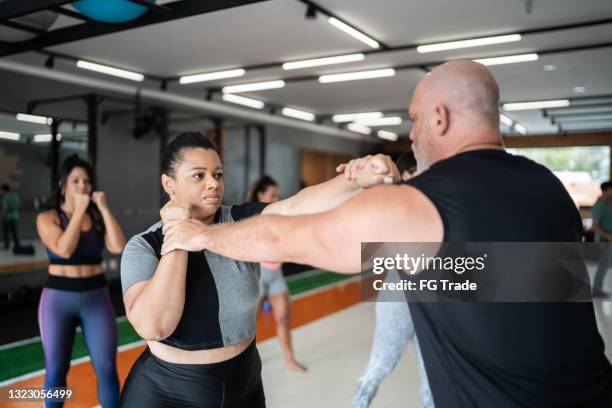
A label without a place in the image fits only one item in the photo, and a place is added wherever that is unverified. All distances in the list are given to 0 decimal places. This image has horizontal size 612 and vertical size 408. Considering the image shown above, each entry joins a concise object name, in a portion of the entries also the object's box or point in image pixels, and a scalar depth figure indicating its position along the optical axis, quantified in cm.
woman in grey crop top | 141
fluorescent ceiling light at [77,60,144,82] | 705
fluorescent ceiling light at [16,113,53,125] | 659
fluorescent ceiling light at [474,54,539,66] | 664
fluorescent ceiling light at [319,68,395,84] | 773
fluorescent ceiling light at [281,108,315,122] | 1167
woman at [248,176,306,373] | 417
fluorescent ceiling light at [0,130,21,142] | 631
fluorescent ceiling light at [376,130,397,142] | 1532
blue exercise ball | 291
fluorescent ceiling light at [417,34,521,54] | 589
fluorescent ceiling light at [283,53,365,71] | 687
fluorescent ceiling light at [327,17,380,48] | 546
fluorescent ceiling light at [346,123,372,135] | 1414
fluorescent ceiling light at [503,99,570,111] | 1005
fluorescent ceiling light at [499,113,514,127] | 1176
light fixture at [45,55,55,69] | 668
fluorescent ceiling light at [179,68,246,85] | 772
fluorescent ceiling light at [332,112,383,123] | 1200
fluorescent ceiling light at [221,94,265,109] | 976
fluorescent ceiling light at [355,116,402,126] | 1259
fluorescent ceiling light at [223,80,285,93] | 860
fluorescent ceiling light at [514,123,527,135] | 1333
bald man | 94
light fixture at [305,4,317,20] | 504
